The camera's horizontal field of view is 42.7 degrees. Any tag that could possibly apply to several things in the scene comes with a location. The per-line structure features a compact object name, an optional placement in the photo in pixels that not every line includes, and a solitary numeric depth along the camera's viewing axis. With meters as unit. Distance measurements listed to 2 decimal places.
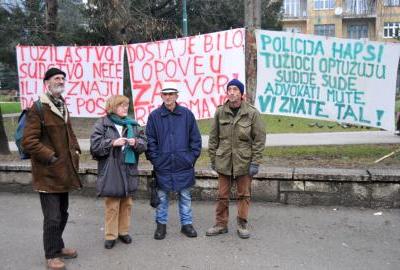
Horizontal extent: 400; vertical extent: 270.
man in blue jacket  5.23
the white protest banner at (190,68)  7.09
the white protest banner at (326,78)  6.88
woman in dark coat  4.92
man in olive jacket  5.19
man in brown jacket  4.44
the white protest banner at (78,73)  7.62
